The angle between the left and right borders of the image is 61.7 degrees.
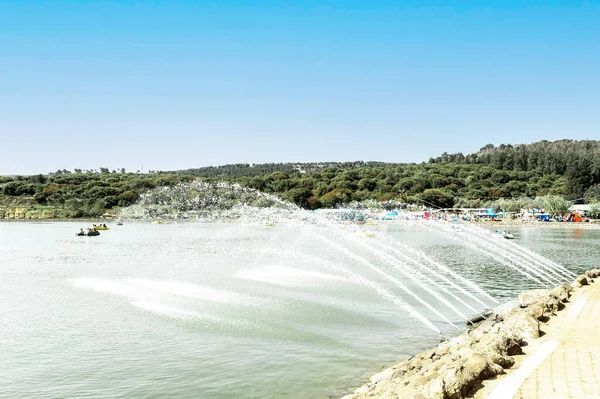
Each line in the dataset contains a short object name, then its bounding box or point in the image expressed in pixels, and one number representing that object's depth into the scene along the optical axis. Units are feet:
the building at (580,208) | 547.41
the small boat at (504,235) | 313.73
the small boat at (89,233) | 351.46
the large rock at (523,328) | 54.13
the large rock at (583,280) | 97.78
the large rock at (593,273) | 109.28
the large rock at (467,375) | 36.81
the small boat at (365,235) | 329.40
